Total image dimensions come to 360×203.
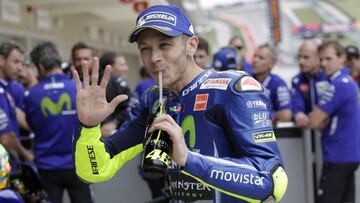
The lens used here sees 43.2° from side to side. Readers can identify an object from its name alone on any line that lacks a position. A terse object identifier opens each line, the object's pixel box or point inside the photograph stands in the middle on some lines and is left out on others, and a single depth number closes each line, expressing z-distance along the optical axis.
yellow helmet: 2.58
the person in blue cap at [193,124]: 1.47
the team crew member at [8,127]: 3.43
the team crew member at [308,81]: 4.23
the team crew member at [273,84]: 4.39
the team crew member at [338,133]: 3.58
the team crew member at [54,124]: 3.64
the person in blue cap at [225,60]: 4.07
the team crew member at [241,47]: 5.29
